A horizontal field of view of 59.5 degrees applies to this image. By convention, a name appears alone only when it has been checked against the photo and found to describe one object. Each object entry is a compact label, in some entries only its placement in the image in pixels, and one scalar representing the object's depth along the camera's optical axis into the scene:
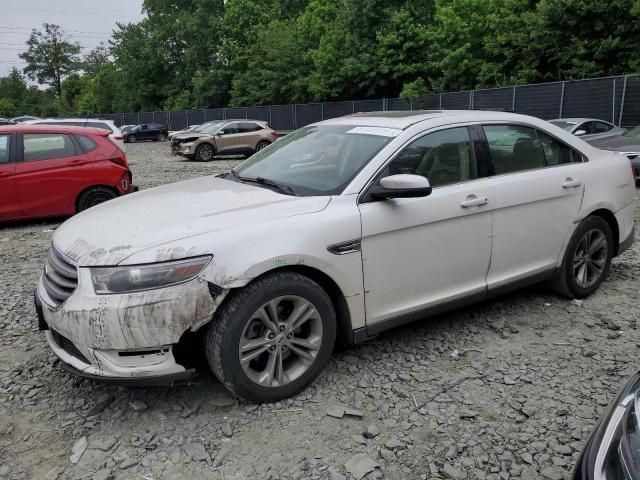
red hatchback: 7.85
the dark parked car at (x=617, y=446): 1.66
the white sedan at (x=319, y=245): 2.83
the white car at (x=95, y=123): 14.14
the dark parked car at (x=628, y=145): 9.97
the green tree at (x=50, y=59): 80.69
